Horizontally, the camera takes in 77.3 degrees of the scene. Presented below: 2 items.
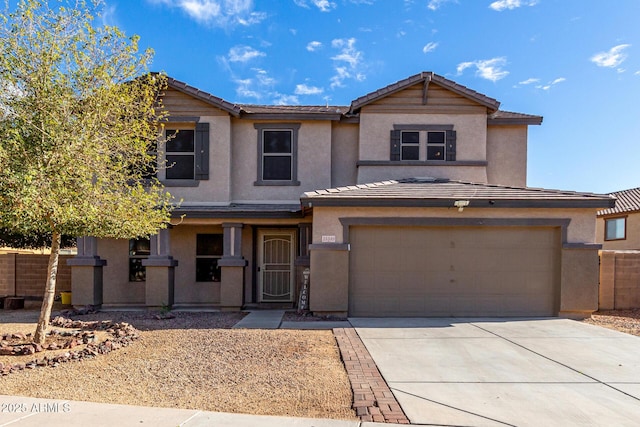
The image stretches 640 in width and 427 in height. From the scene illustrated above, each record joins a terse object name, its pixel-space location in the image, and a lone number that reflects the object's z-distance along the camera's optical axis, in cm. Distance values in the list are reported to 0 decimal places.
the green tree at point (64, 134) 638
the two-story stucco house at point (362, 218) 1004
